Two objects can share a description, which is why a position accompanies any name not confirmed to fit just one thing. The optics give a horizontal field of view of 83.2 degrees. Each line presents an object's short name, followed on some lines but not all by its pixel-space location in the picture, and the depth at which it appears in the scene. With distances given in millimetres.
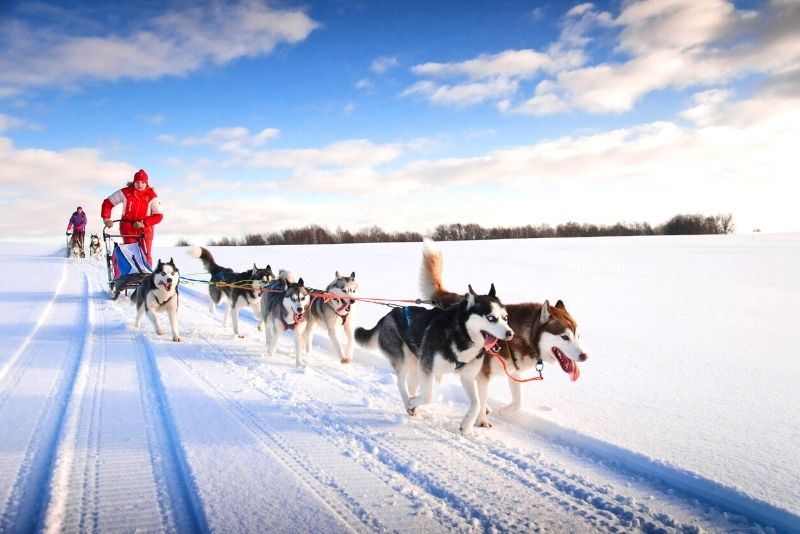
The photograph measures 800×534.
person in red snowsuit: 8375
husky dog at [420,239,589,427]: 3625
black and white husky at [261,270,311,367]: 5508
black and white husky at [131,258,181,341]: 6320
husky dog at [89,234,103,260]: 19627
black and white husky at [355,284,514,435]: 3473
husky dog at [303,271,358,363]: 5648
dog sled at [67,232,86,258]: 19750
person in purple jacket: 18578
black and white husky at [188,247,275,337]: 7074
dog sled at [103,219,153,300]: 8180
